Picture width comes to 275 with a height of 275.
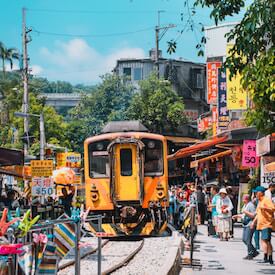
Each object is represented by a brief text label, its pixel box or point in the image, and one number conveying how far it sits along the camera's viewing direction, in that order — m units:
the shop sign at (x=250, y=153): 27.81
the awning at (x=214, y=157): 36.12
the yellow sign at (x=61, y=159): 40.17
